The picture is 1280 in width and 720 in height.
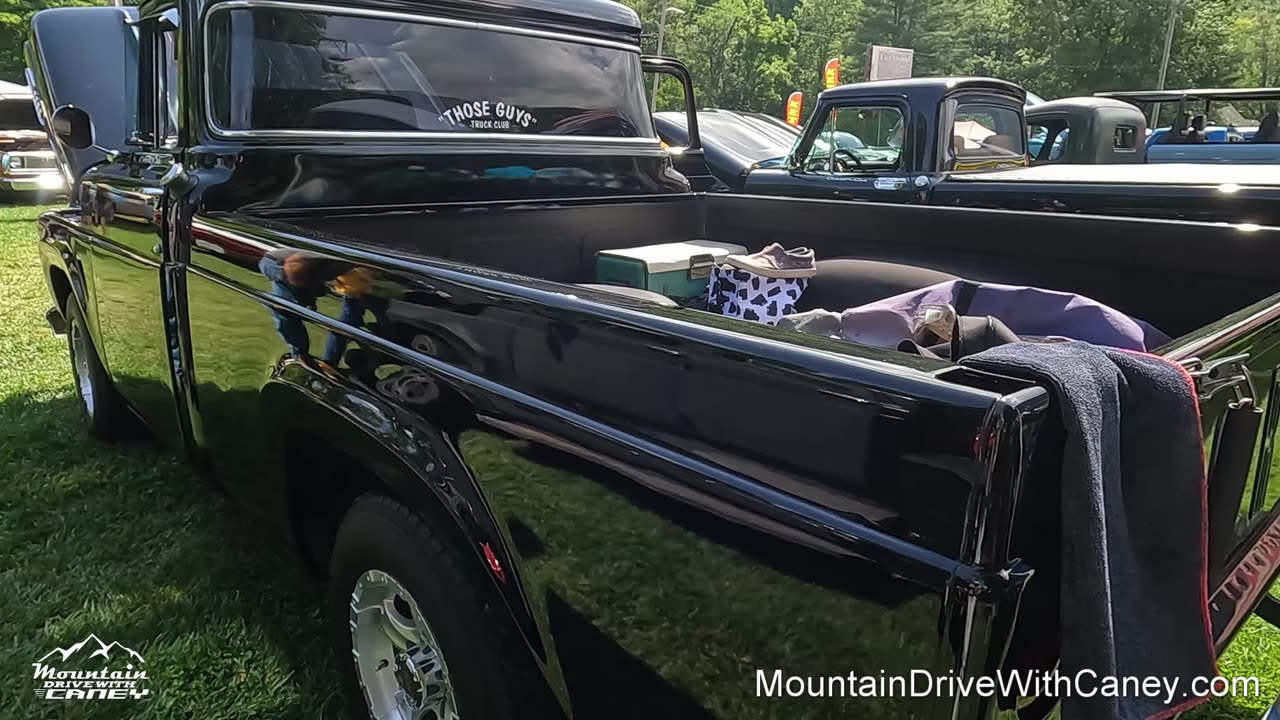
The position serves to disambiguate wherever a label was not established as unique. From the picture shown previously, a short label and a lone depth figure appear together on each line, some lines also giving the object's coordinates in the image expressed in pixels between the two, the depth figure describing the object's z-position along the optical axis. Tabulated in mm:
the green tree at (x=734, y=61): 48500
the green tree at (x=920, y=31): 46812
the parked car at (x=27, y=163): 11539
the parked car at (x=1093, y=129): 6668
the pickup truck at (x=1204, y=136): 6934
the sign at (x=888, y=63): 13414
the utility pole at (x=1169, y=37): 32656
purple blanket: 2170
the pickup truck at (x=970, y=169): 4188
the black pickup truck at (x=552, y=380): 1048
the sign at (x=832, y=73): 15675
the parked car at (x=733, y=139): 9125
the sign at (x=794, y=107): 16311
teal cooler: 3160
